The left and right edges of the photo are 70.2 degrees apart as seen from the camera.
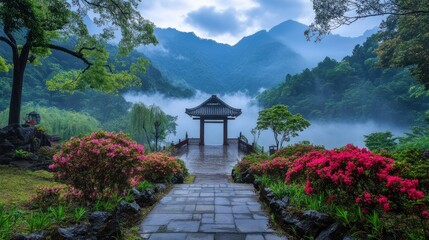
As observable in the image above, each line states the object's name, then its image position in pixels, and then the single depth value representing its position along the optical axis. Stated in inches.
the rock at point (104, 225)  150.5
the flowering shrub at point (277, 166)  322.3
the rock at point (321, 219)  151.7
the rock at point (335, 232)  140.6
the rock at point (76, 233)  134.2
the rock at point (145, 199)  230.7
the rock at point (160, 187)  294.3
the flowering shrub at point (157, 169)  343.3
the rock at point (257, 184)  312.5
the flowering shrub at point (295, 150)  387.2
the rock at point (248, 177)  412.2
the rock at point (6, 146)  375.9
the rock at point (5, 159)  360.8
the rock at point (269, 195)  226.1
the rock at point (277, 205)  191.3
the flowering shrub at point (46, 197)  195.6
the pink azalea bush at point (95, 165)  189.3
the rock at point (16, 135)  391.9
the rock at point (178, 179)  399.4
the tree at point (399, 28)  424.2
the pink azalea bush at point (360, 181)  143.6
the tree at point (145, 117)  1020.5
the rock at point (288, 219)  168.8
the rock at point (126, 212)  185.4
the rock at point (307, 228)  153.0
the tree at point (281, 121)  914.7
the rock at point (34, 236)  124.7
